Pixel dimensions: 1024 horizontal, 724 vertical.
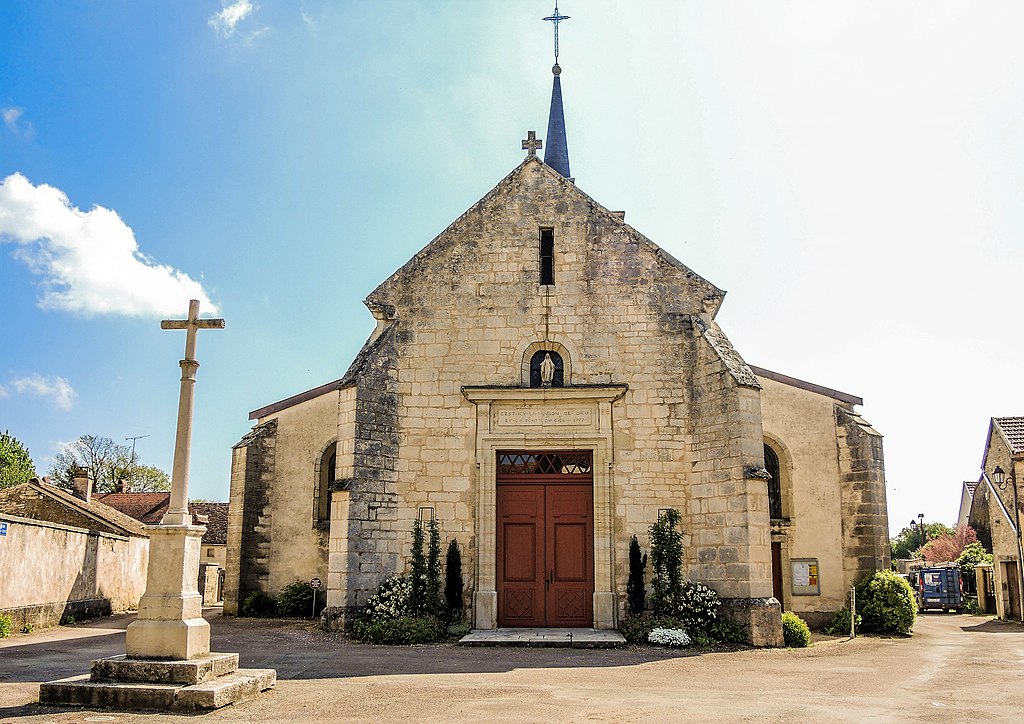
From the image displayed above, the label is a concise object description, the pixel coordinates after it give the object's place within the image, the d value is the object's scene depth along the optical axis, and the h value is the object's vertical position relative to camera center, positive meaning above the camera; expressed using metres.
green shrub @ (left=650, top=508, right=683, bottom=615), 13.91 -0.58
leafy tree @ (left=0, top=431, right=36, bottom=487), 38.84 +2.89
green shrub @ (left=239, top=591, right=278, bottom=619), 18.27 -1.76
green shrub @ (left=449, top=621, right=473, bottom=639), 13.65 -1.67
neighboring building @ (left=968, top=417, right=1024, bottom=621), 21.17 +0.47
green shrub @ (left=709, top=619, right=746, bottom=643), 13.15 -1.62
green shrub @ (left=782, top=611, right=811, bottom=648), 13.50 -1.66
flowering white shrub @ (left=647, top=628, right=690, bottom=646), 12.81 -1.66
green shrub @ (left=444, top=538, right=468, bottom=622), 14.23 -0.95
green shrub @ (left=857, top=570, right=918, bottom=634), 16.31 -1.47
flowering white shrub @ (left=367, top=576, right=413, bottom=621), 13.79 -1.22
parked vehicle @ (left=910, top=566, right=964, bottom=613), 27.45 -1.97
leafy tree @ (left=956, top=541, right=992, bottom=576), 27.84 -0.90
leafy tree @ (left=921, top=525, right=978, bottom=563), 37.91 -0.86
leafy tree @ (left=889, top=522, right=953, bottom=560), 53.15 -0.66
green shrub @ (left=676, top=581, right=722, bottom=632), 13.50 -1.27
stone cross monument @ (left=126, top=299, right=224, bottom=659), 7.86 -0.64
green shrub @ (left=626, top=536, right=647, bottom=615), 14.12 -0.93
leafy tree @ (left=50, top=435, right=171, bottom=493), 48.44 +3.14
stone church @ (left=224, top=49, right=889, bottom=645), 14.12 +1.86
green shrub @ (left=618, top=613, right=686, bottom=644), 13.15 -1.53
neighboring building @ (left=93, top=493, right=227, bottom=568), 35.72 +0.66
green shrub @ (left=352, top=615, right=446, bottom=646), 13.12 -1.64
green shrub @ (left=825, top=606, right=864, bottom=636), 16.36 -1.83
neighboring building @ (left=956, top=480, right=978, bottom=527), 34.66 +1.24
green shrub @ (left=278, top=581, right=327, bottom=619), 18.09 -1.65
